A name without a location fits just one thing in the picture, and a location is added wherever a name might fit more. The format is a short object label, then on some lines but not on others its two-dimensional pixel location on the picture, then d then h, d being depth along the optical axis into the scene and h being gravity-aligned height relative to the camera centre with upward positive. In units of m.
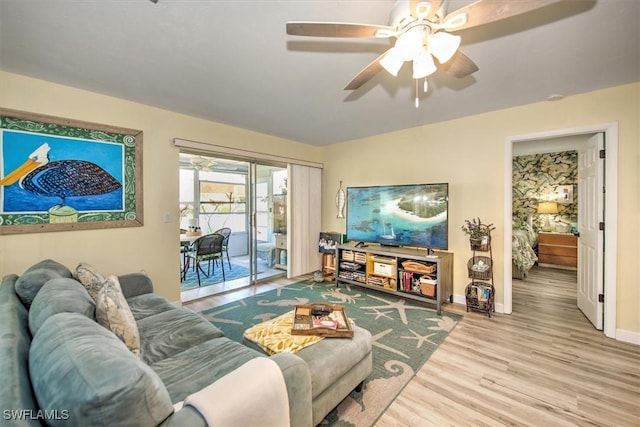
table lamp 5.59 +0.00
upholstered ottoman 1.44 -0.93
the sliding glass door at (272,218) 4.84 -0.13
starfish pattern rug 1.75 -1.25
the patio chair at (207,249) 4.22 -0.62
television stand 3.25 -0.85
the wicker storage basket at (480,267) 3.07 -0.69
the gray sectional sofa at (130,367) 0.72 -0.56
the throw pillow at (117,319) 1.40 -0.59
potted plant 3.11 -0.29
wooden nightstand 5.26 -0.84
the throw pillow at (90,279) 1.95 -0.52
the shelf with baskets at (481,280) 3.09 -0.87
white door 2.73 -0.22
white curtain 4.64 -0.14
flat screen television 3.38 -0.06
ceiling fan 1.17 +0.92
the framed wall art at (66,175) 2.34 +0.38
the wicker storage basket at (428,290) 3.24 -1.01
